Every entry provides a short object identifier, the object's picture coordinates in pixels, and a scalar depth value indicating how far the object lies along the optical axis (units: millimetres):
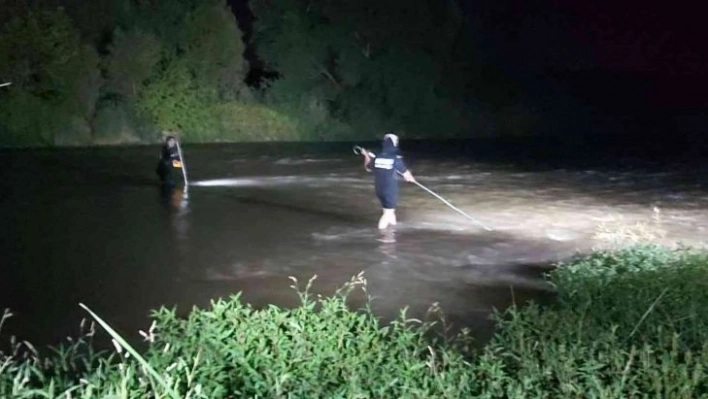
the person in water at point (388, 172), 14930
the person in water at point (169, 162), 20109
